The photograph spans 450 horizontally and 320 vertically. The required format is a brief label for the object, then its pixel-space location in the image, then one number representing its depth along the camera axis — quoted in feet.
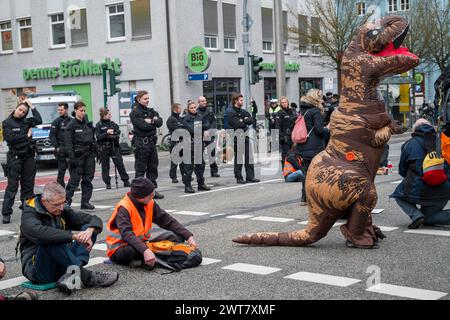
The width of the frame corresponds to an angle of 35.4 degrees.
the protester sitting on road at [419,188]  29.45
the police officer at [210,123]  53.36
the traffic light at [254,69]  76.64
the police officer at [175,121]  49.44
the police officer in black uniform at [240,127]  50.34
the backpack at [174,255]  23.93
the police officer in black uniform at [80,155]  41.24
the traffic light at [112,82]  78.54
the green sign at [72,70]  102.37
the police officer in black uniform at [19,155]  38.32
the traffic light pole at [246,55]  78.69
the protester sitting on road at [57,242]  20.95
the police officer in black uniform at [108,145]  53.47
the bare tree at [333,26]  101.65
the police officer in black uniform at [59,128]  46.52
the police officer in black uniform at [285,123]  56.24
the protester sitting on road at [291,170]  50.65
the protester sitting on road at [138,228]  23.84
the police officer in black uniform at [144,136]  43.73
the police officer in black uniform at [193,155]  47.67
